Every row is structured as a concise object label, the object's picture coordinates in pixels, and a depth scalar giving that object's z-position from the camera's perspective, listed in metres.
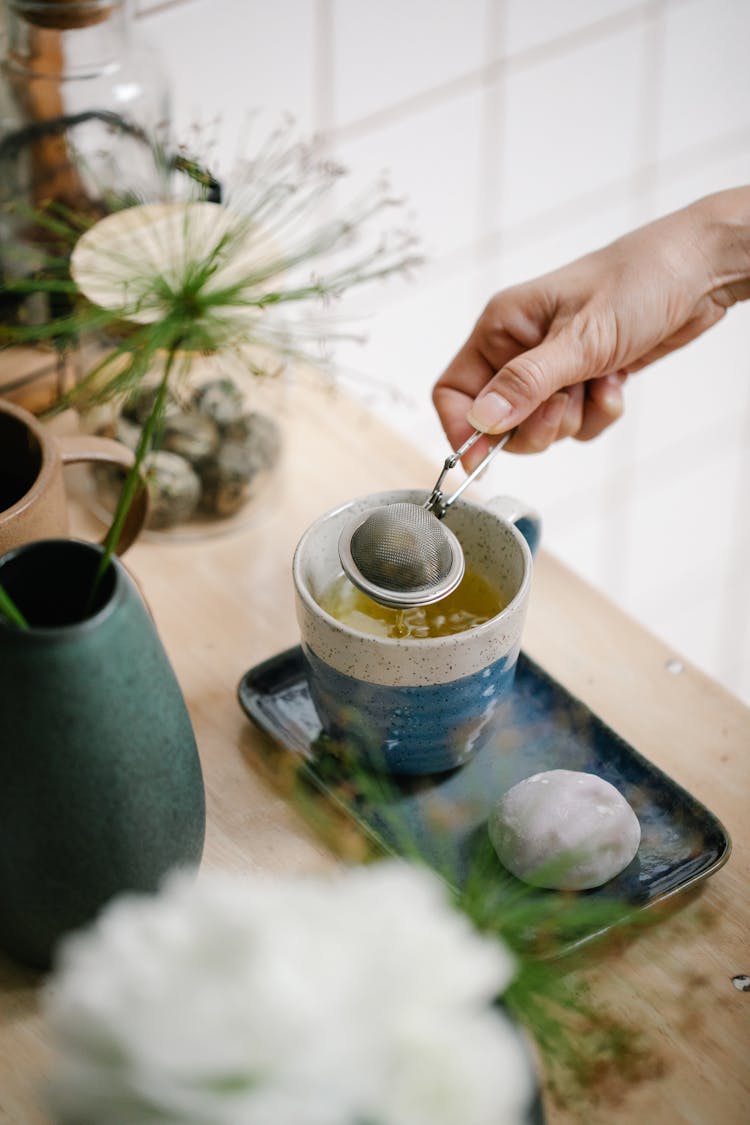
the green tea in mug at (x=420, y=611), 0.63
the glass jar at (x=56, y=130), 0.79
